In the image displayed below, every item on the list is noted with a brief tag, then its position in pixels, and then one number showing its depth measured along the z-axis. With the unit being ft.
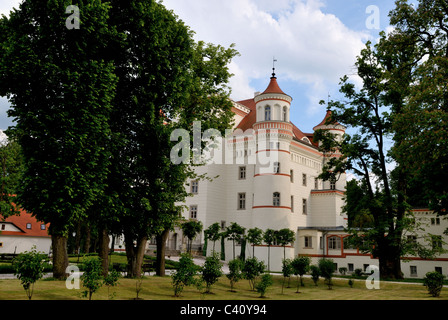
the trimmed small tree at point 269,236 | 105.09
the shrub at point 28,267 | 36.94
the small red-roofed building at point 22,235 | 153.28
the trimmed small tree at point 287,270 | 70.00
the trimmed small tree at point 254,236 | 101.65
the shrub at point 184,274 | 49.93
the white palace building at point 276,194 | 124.88
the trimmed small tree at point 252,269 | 62.59
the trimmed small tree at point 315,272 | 75.77
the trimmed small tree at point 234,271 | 61.79
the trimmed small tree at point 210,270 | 53.93
